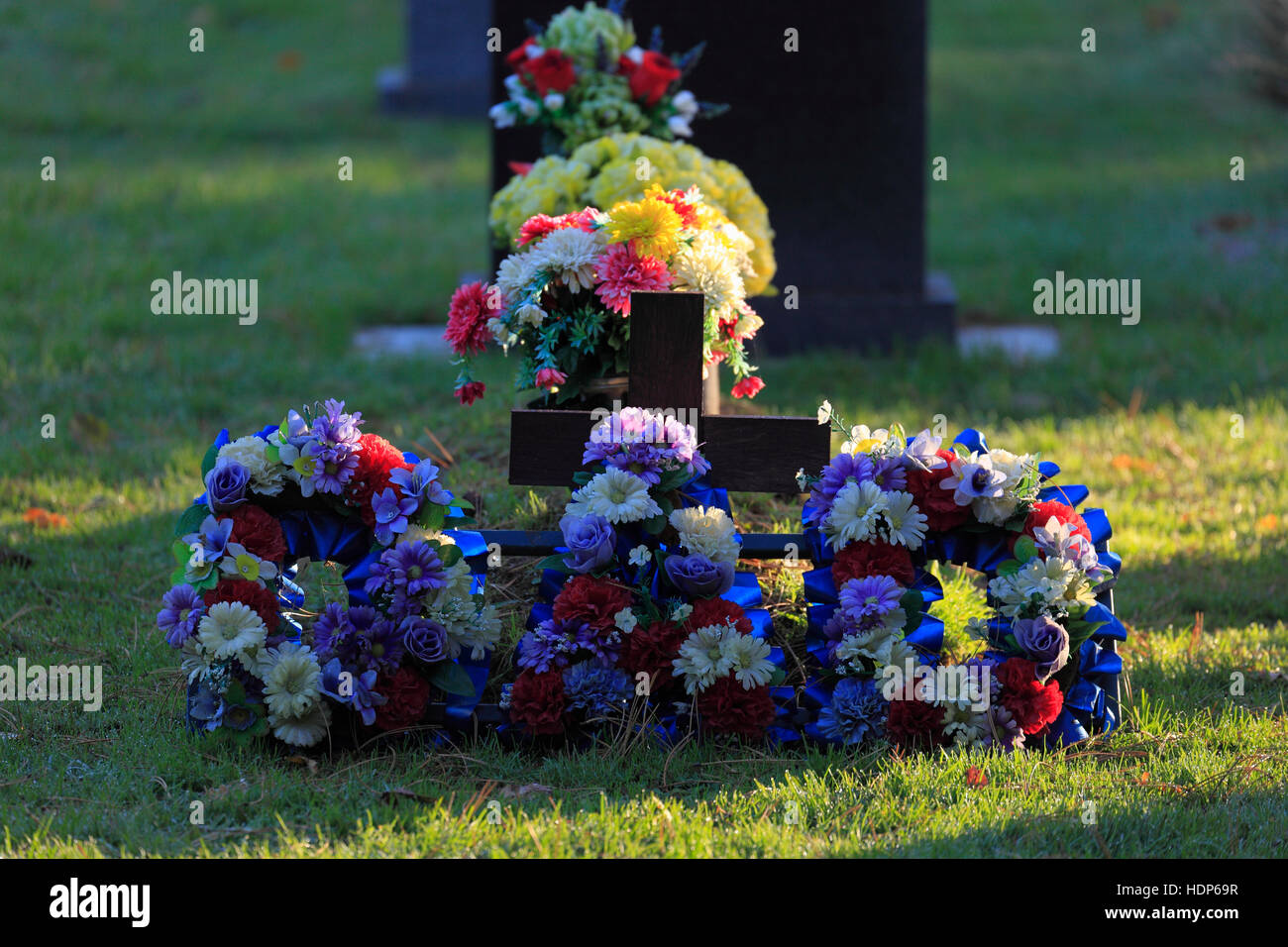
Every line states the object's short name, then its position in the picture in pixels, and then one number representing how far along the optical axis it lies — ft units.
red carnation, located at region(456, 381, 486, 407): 13.35
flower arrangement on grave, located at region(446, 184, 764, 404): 12.97
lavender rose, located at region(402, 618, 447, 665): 11.36
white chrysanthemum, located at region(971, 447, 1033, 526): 11.82
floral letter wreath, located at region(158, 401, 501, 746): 11.35
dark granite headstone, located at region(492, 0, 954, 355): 24.45
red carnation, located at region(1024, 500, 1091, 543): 11.98
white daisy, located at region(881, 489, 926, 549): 11.75
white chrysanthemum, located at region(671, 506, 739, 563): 11.76
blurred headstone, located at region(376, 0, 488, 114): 44.86
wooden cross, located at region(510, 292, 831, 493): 12.33
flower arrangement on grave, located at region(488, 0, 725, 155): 18.90
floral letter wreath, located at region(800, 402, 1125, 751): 11.63
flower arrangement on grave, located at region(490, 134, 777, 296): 17.35
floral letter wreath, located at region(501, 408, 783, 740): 11.62
